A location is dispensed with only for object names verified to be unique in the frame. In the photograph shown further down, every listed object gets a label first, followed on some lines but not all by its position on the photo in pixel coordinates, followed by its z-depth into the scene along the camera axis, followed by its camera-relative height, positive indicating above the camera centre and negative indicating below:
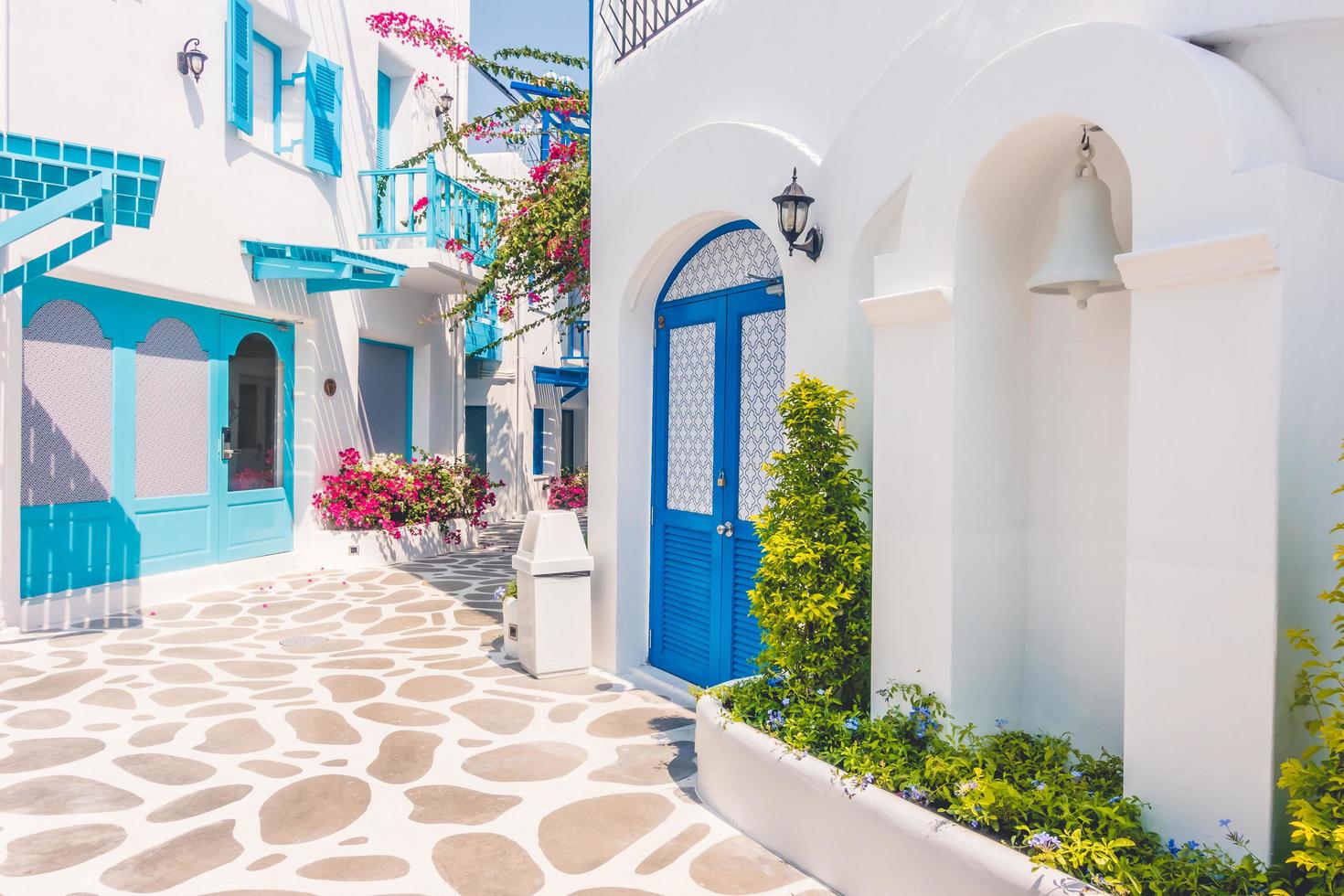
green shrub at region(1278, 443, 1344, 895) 2.49 -1.01
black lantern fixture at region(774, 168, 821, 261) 4.87 +1.25
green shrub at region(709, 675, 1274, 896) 2.82 -1.34
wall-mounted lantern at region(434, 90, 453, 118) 14.75 +5.69
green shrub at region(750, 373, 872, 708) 4.29 -0.57
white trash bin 6.81 -1.23
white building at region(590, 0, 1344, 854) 2.90 +0.46
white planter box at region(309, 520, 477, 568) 11.61 -1.51
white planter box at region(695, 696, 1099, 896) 3.02 -1.55
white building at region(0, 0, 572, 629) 7.86 +1.74
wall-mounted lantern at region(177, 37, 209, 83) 9.34 +4.02
